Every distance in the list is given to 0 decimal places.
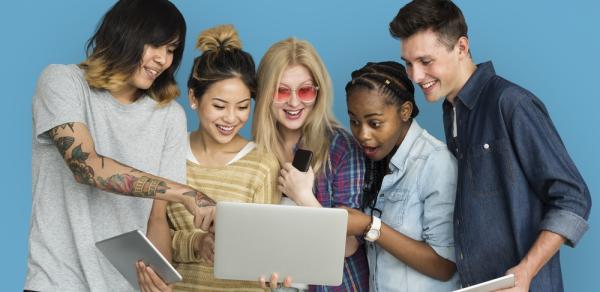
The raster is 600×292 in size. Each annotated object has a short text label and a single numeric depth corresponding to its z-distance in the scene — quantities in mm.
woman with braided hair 3311
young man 2906
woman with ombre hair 3020
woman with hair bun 3406
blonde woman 3471
